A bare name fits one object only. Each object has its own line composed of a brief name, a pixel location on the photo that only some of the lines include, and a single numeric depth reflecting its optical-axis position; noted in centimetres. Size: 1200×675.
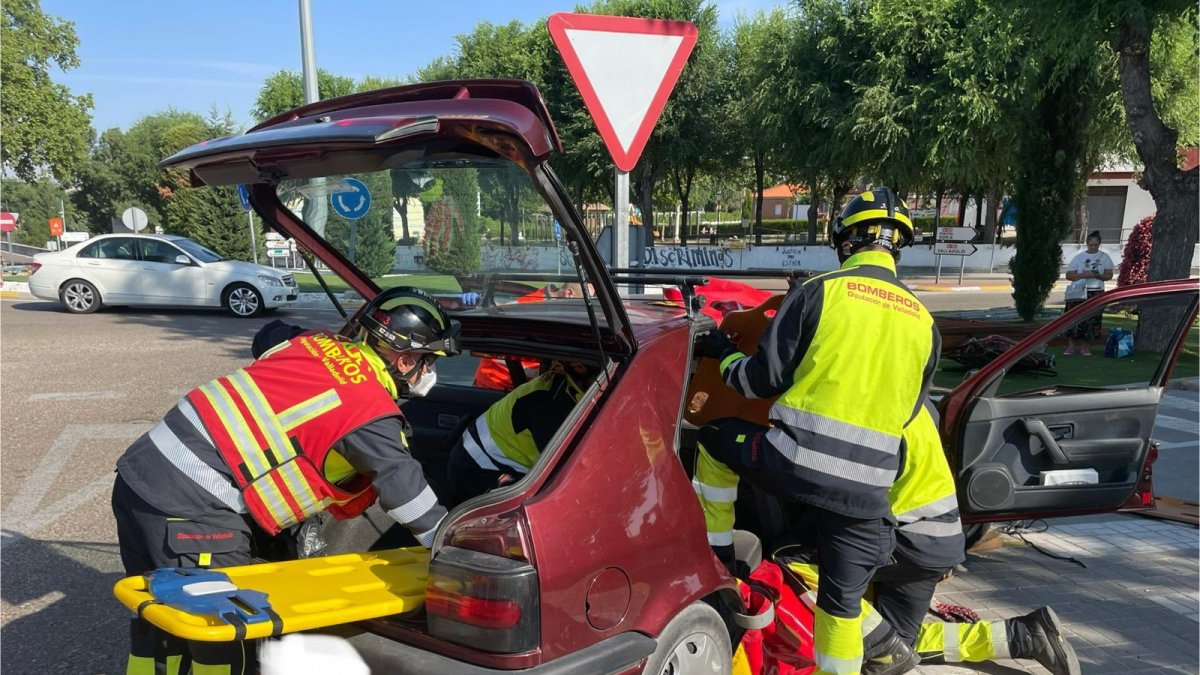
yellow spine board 181
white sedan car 1452
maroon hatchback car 198
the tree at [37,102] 2633
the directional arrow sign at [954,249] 2084
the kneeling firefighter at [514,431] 305
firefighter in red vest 223
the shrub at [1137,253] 1459
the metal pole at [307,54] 747
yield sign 376
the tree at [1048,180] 1412
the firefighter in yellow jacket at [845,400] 246
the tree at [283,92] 2988
